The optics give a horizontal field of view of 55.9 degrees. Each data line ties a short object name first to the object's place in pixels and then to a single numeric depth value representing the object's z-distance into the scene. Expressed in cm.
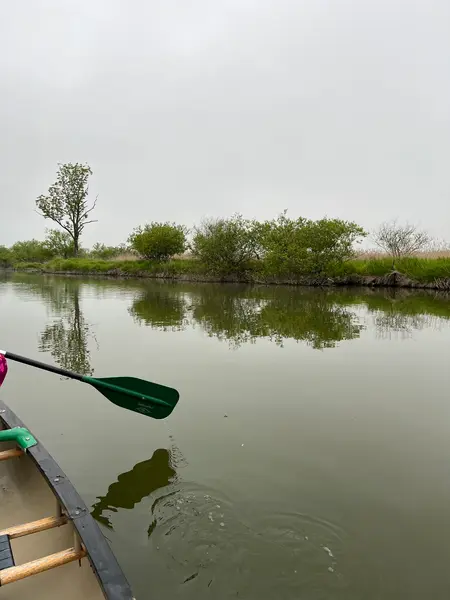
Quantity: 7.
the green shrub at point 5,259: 5588
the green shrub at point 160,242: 3394
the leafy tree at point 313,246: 2358
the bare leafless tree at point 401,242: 2394
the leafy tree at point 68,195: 4144
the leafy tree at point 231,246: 2775
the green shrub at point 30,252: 4959
